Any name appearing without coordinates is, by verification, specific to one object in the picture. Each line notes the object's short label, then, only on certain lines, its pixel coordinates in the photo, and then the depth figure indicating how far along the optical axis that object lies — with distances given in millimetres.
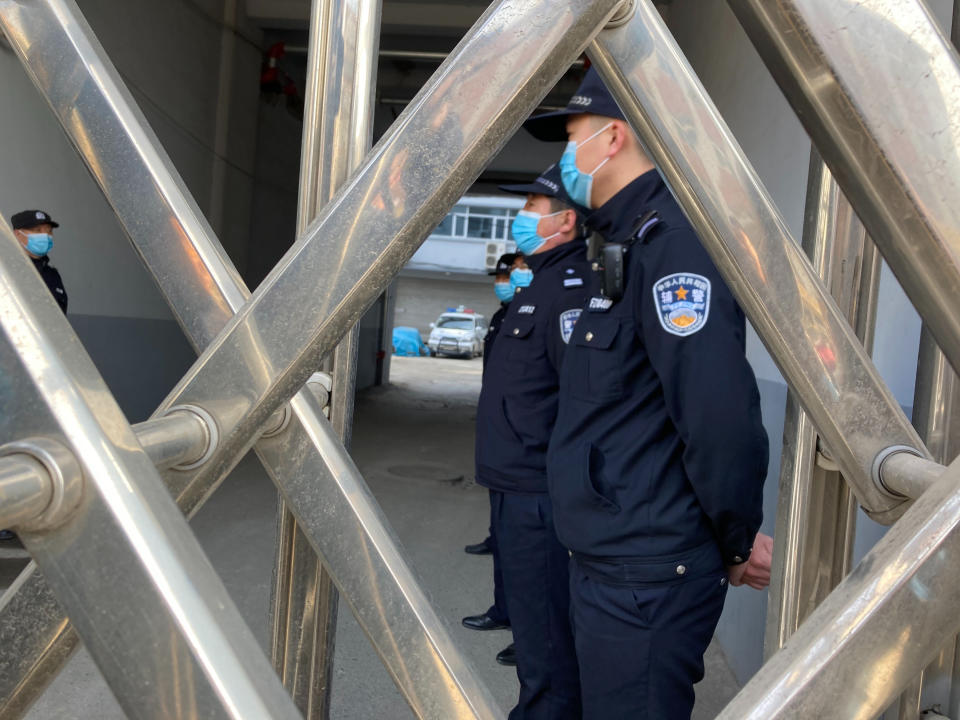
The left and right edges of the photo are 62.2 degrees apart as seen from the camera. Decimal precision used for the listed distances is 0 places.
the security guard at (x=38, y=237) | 4516
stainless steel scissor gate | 467
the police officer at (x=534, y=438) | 2551
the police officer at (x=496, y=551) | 3458
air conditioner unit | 28745
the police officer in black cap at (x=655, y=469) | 1549
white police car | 24953
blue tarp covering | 24859
